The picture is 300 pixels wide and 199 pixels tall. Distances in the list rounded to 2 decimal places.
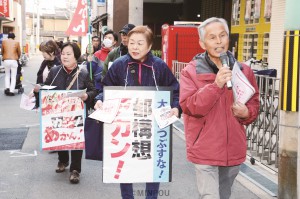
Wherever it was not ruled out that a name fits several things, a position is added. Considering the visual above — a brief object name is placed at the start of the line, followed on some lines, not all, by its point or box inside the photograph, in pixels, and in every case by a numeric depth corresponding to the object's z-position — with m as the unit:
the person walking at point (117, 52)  6.58
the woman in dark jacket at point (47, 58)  7.11
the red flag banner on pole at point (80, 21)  7.97
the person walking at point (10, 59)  15.18
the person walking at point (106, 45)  8.58
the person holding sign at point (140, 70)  4.18
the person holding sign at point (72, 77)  5.74
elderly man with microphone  3.39
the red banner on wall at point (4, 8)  29.23
